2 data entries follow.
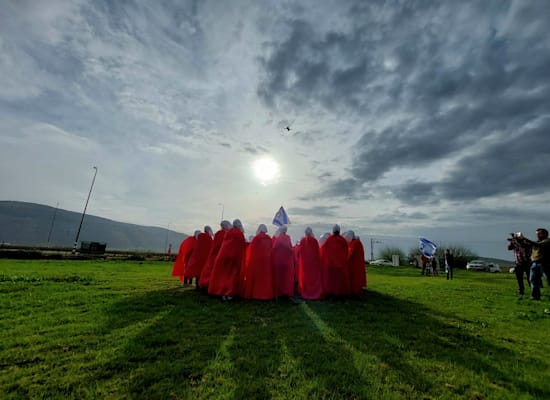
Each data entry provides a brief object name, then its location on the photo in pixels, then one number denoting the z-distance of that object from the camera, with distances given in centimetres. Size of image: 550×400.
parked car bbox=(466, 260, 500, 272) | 4739
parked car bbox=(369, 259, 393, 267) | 5709
